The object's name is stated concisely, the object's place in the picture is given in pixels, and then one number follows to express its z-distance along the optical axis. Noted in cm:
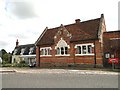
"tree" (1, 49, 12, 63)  2807
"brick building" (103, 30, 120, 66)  1391
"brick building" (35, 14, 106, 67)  1443
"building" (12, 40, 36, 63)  2464
